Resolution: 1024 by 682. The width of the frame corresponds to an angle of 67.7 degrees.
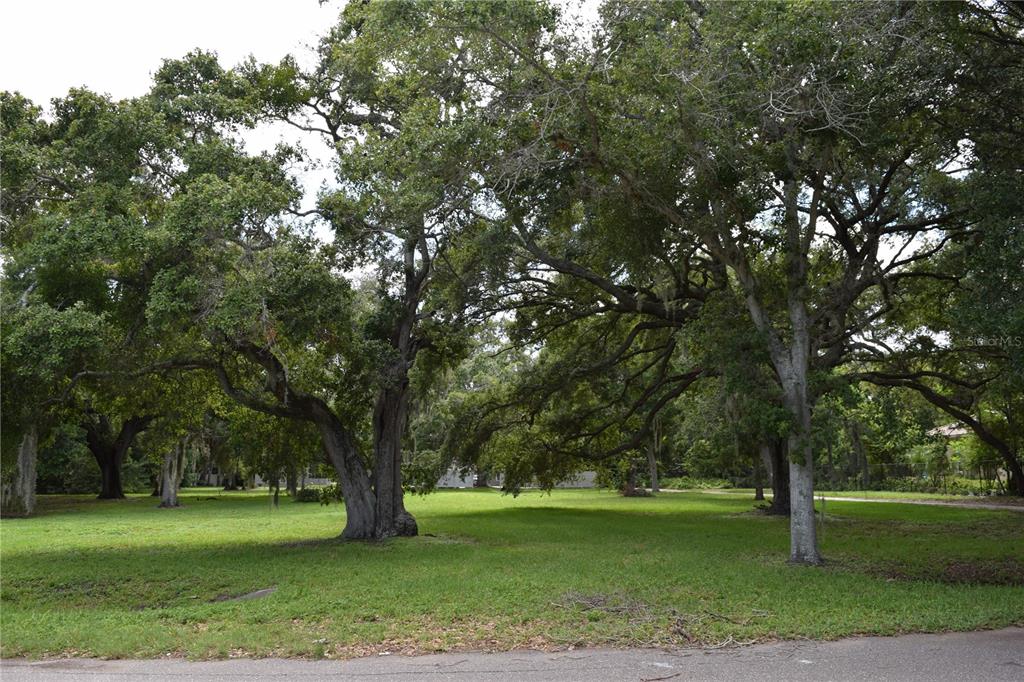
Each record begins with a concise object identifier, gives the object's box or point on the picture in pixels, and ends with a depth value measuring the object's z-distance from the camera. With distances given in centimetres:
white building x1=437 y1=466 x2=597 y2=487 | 6397
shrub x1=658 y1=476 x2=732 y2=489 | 5506
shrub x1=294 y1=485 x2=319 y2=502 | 3897
